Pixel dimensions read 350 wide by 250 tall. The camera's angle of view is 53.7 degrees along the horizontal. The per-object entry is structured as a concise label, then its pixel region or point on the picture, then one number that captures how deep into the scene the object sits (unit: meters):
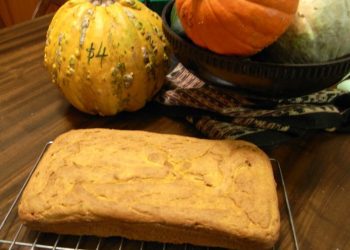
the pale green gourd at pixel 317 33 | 0.56
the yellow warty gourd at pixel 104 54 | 0.70
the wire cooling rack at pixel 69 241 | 0.53
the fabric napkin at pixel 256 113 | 0.70
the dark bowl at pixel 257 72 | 0.56
